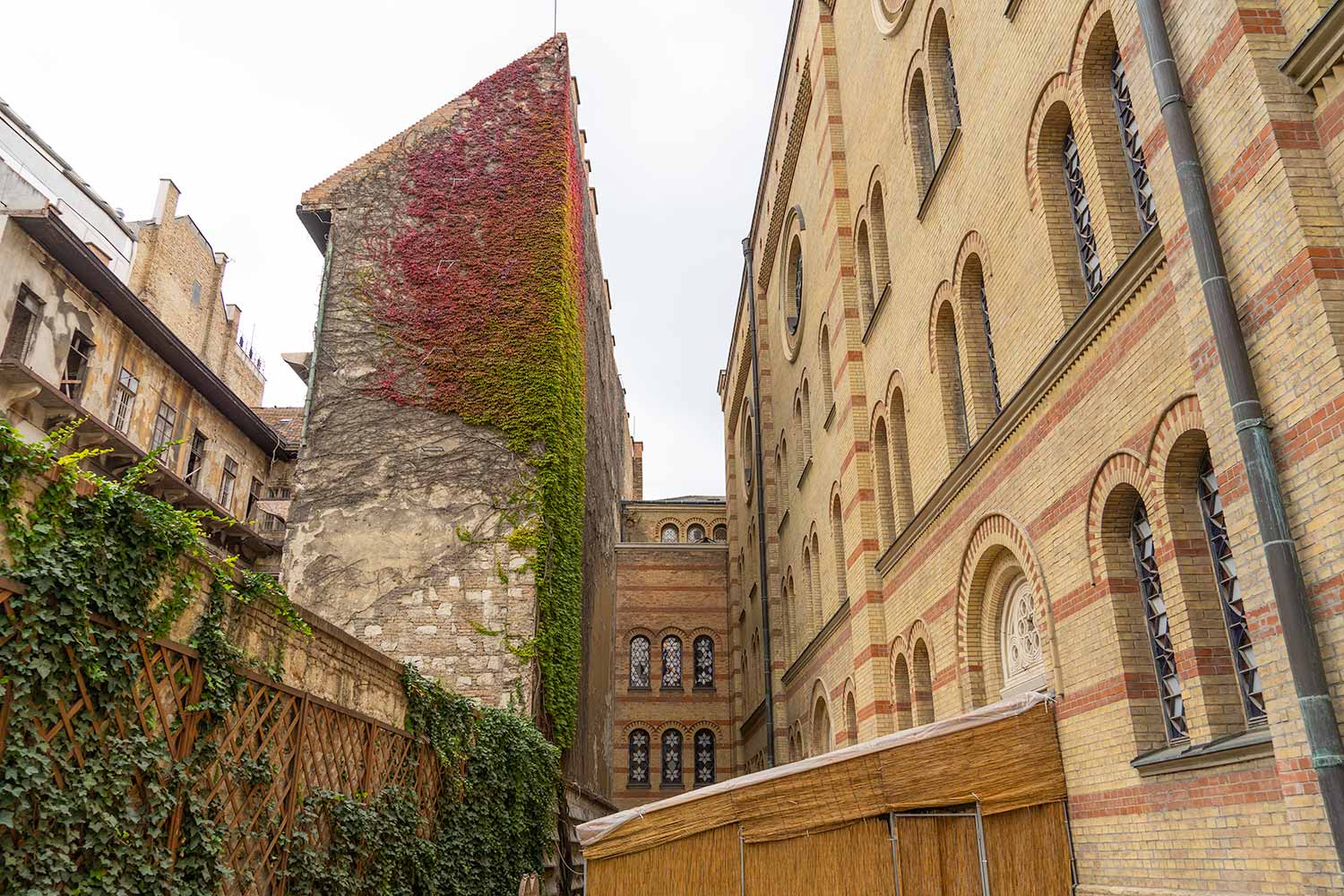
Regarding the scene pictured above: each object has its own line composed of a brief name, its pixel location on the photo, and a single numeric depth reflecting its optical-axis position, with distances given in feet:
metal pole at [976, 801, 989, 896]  27.58
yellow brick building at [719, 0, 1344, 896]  17.60
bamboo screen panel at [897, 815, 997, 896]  28.25
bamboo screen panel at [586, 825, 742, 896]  33.09
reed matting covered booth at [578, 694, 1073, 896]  27.17
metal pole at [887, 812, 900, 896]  29.12
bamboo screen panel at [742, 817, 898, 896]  29.60
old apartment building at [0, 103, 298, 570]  53.57
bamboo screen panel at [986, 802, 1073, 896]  26.50
